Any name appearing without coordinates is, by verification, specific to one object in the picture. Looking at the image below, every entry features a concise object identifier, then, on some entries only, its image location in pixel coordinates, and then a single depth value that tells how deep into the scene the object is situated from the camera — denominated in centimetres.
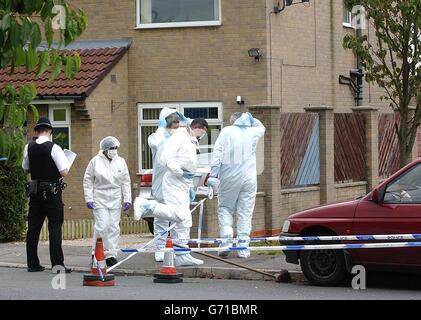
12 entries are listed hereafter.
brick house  2230
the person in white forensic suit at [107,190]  1484
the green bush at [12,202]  1805
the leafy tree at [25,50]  739
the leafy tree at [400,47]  1833
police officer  1430
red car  1192
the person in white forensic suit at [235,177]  1538
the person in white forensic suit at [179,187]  1398
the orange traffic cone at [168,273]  1317
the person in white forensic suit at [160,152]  1477
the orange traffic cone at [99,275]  1260
